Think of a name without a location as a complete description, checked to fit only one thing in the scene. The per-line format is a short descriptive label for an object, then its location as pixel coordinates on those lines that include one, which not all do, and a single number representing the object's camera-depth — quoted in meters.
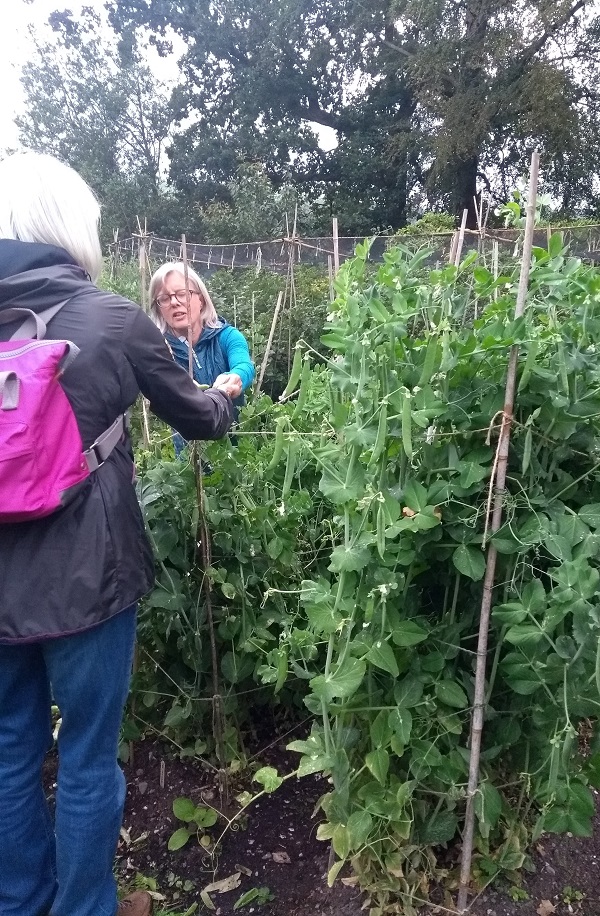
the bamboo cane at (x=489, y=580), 1.26
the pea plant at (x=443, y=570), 1.33
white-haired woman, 1.30
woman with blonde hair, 2.71
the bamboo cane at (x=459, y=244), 2.01
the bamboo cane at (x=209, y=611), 1.83
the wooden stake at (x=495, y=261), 1.89
